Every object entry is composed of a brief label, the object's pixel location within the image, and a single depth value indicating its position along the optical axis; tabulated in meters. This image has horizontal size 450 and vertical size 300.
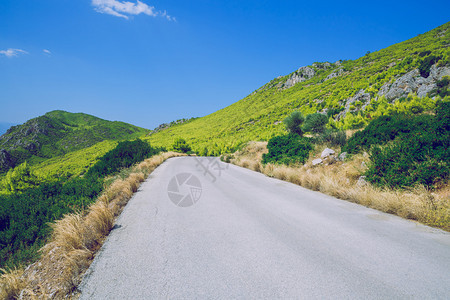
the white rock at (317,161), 8.55
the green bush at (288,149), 10.14
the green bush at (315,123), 15.91
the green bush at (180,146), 40.25
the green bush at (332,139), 9.73
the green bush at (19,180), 15.61
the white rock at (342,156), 7.77
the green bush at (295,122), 18.58
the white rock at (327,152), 8.69
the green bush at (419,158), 4.18
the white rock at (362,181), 5.45
